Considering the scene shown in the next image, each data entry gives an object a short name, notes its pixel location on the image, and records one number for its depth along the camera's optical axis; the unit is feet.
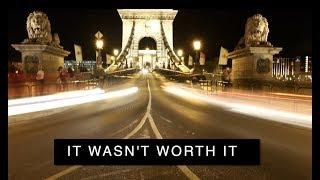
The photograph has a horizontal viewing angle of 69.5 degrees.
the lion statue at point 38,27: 42.12
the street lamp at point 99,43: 54.62
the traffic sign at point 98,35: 55.68
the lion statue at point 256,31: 40.95
